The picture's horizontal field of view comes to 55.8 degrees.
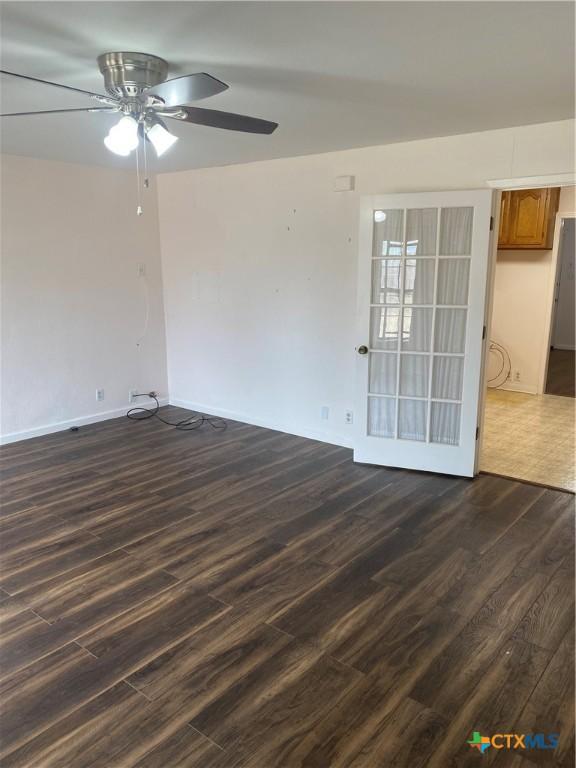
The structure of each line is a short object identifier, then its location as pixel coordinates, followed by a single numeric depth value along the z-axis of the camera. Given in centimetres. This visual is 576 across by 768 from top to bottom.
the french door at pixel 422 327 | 388
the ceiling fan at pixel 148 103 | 228
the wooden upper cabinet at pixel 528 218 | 624
